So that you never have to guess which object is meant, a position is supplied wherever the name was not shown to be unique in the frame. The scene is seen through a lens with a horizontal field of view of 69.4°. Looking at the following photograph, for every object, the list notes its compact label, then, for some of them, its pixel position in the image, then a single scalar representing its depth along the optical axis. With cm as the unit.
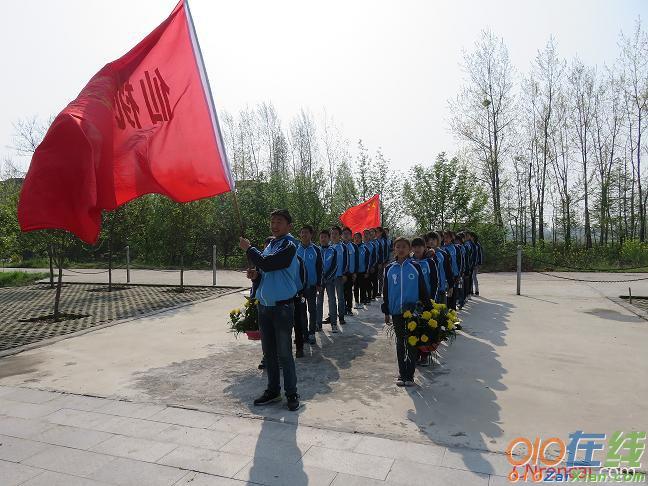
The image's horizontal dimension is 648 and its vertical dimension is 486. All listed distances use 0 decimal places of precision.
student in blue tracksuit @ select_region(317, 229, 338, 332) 815
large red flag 443
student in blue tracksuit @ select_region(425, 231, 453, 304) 778
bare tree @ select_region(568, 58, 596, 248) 2500
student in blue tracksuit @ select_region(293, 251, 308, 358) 662
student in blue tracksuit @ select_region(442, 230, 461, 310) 920
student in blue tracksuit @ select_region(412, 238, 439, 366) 591
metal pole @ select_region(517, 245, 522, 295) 1199
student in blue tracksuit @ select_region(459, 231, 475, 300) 1070
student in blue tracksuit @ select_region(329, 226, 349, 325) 853
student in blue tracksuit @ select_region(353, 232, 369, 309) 1020
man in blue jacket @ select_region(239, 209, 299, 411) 459
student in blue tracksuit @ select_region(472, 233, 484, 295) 1167
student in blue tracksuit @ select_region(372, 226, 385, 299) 1131
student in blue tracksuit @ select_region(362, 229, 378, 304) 1073
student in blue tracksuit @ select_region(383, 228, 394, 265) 1205
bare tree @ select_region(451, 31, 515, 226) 2441
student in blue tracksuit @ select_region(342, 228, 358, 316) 925
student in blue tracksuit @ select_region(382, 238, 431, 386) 531
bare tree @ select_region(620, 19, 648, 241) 2334
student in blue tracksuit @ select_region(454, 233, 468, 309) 974
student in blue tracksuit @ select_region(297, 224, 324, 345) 732
